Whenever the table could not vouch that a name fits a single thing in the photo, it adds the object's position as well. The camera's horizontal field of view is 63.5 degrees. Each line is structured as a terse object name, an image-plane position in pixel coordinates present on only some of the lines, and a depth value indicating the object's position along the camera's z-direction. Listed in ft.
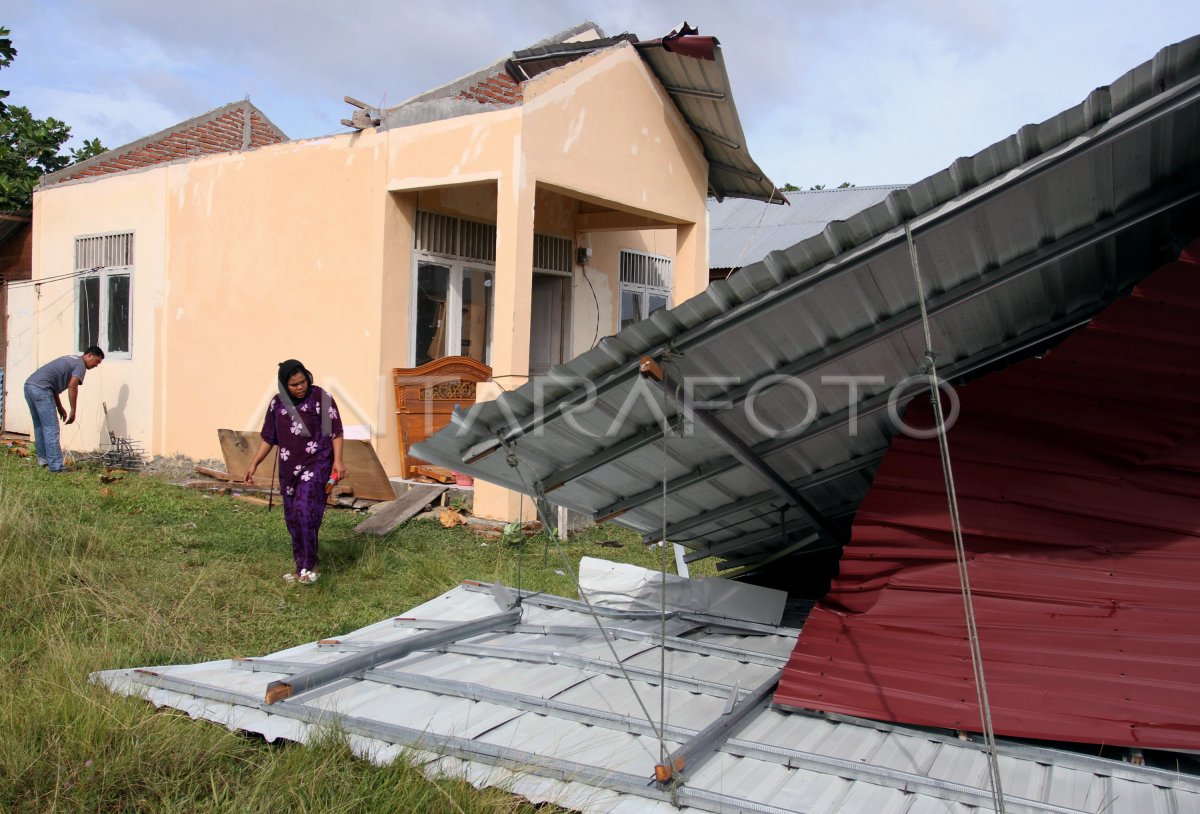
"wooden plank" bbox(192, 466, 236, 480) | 36.00
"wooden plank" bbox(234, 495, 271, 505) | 33.06
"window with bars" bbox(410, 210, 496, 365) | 34.71
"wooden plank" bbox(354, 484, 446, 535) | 28.96
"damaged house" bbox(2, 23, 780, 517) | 31.14
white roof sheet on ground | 9.66
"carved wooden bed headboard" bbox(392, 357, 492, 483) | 33.50
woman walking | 22.63
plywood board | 32.19
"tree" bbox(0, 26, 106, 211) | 61.87
